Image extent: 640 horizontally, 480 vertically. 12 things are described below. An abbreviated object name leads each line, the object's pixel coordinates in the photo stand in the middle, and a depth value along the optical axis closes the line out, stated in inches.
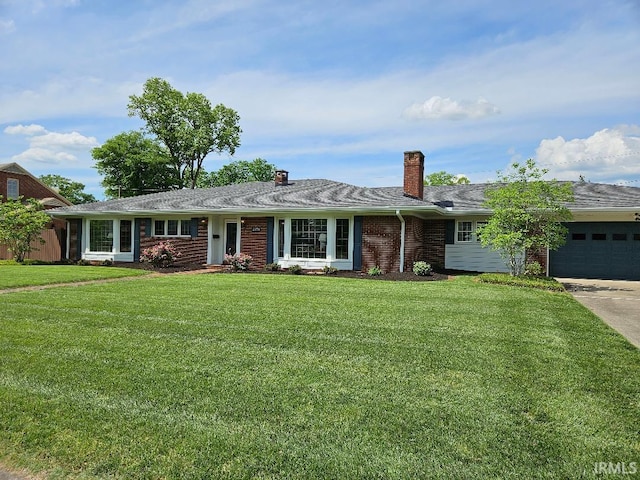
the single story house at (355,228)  574.2
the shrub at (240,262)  605.9
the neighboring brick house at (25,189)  897.5
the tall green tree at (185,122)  1448.1
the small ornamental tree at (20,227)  768.3
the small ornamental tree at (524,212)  488.7
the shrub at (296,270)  583.2
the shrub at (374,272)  558.9
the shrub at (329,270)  577.3
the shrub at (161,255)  633.0
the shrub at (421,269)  538.6
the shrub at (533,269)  556.4
